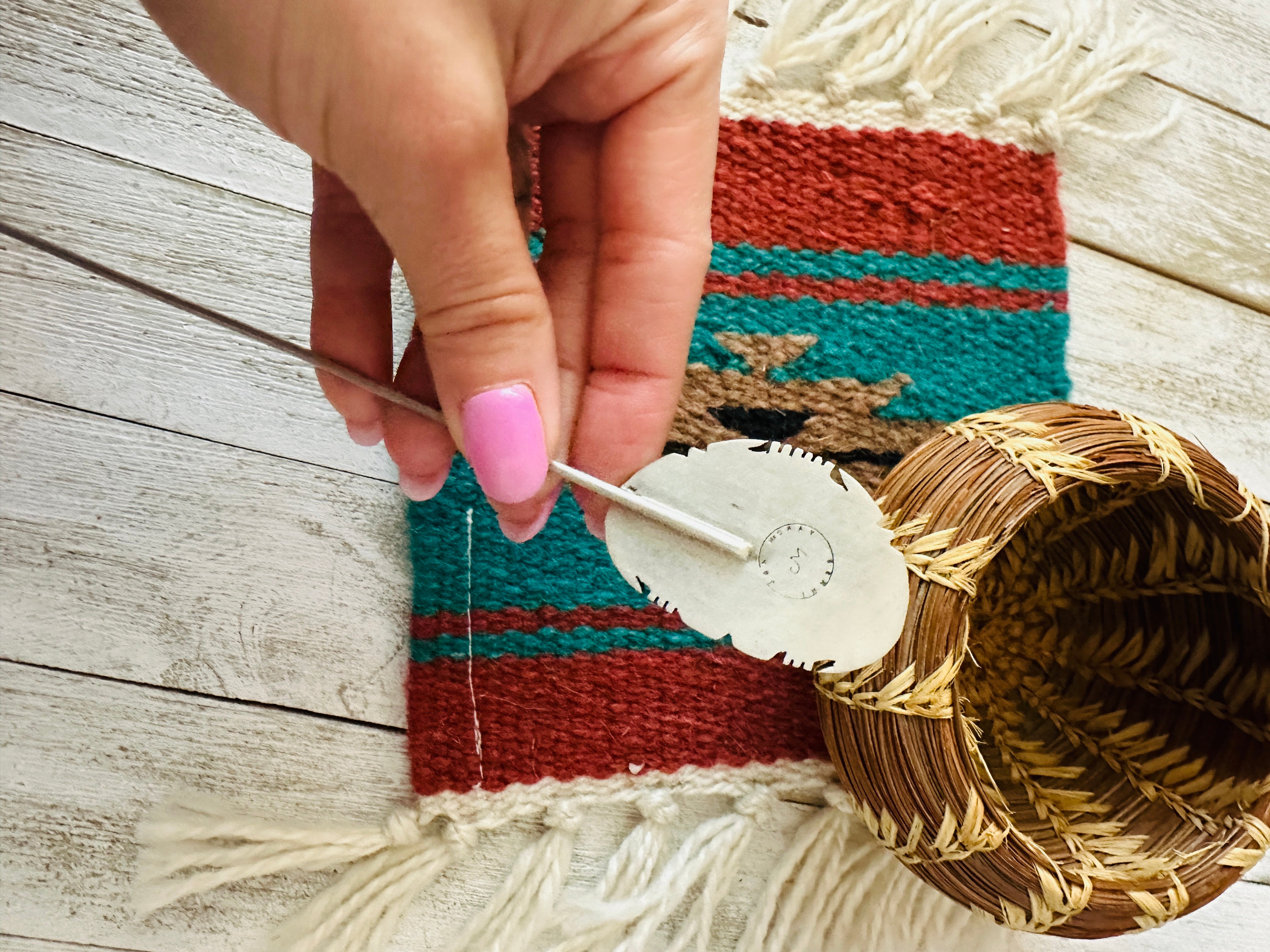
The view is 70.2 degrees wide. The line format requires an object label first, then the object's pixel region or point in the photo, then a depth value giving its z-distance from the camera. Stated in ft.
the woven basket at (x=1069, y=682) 1.33
